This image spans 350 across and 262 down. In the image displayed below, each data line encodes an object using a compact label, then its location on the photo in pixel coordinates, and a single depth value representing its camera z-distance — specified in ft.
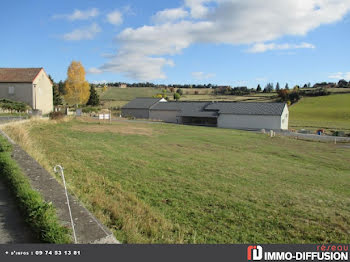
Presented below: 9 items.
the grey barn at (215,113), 148.77
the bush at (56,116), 99.27
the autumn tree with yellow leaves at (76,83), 182.80
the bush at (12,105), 115.26
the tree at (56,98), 211.33
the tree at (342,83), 373.93
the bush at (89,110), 185.02
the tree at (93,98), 237.45
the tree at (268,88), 430.28
